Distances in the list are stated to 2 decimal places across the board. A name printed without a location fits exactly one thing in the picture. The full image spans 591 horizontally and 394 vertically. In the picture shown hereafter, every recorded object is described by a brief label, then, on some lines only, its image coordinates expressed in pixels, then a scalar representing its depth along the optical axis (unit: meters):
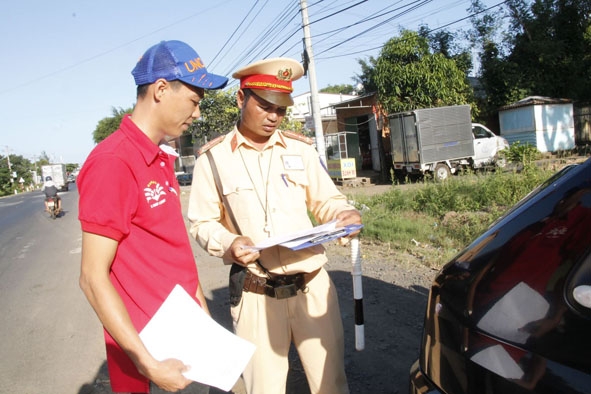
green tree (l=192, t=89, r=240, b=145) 17.97
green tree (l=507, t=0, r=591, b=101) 19.61
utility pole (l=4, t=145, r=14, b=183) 59.16
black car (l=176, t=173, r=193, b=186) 30.32
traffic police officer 2.10
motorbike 16.31
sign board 16.72
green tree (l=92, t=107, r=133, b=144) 55.06
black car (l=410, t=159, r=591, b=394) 1.16
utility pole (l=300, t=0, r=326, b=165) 12.17
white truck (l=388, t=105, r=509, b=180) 15.03
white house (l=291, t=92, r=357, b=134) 16.48
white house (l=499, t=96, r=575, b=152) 18.12
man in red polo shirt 1.33
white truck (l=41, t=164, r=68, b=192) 44.03
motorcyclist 16.19
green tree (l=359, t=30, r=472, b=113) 17.75
